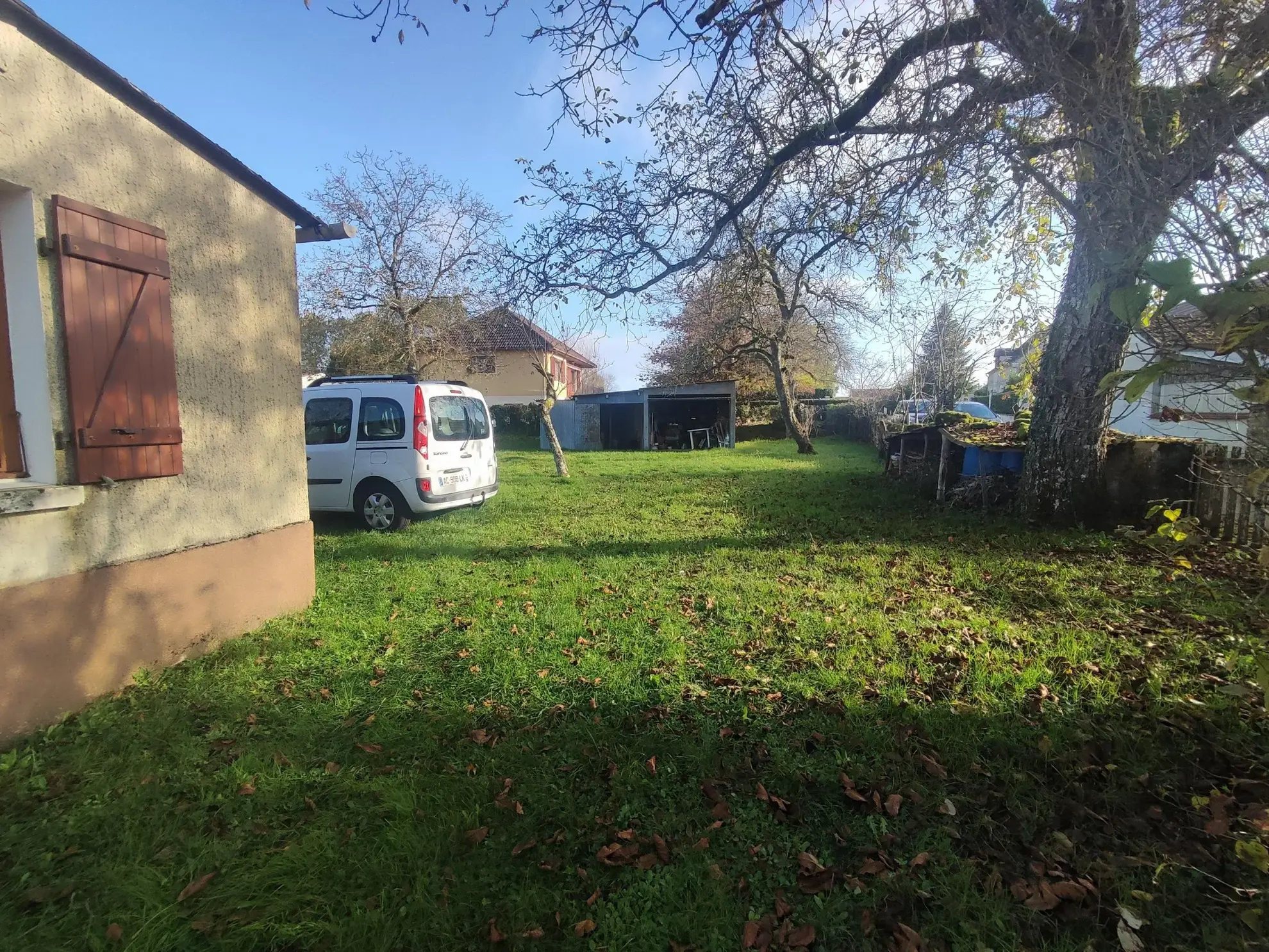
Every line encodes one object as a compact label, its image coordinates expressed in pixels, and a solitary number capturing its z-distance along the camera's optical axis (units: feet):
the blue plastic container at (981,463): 26.84
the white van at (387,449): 24.70
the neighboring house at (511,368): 81.50
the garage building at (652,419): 80.79
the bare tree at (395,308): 71.87
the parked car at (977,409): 68.45
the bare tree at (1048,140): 9.67
